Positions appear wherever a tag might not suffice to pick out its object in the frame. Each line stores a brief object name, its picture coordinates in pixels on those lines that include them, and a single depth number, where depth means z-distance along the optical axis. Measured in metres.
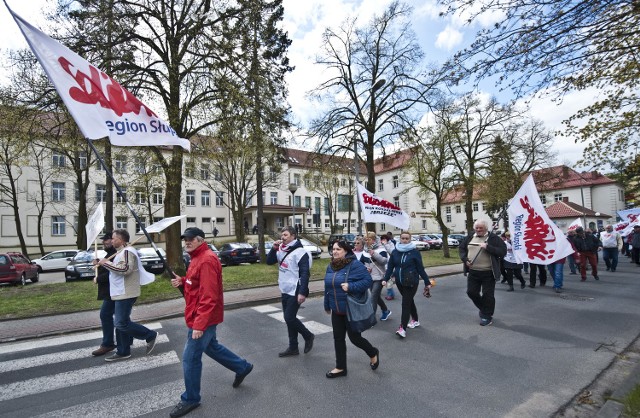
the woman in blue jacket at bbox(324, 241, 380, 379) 4.20
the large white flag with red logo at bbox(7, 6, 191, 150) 4.43
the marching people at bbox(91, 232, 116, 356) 5.25
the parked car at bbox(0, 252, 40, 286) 14.44
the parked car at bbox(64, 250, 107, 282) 15.17
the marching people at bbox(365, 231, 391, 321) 6.89
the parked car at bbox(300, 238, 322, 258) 24.14
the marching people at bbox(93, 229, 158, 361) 5.02
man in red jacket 3.53
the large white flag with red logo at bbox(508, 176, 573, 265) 7.06
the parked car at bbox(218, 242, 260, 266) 21.67
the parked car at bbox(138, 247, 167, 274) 16.80
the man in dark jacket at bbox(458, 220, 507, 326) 6.40
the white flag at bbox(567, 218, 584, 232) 12.80
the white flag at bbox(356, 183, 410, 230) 8.69
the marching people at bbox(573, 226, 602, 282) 12.02
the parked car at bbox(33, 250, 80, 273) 21.72
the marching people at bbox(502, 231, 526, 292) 10.70
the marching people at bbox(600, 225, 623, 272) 13.93
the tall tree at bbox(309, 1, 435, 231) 17.86
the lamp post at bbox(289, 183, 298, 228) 21.44
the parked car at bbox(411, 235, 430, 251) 33.97
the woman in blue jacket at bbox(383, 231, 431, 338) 6.00
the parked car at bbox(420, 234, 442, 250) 36.38
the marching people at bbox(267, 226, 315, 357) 5.14
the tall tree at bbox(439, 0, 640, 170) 5.08
